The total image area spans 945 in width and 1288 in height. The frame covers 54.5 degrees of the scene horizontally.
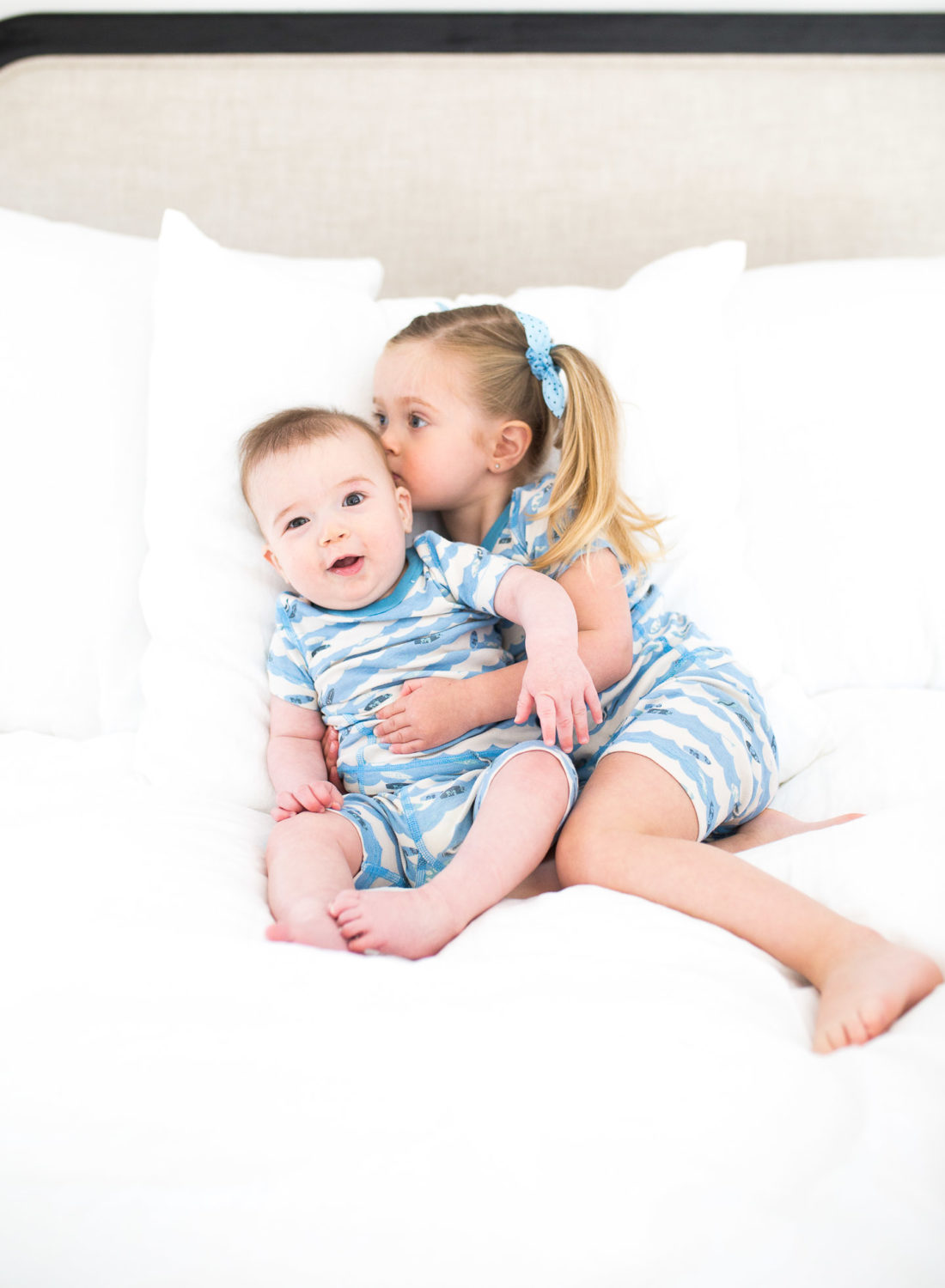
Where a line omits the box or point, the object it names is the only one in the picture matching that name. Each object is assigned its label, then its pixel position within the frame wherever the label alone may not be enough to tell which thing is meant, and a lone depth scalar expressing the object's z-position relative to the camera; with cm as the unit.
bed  50
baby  88
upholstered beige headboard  155
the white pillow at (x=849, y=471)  127
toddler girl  80
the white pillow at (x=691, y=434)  117
